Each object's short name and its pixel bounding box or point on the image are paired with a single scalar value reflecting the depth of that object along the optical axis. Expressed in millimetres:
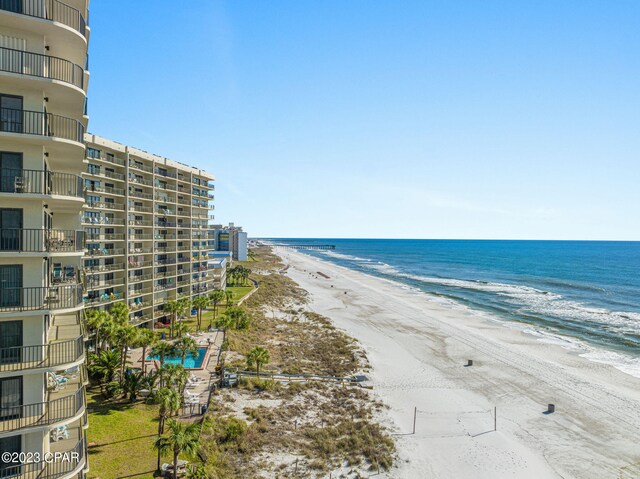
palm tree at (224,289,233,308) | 70375
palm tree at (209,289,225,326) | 66000
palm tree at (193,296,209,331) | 58281
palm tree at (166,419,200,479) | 22859
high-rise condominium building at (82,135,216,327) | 48531
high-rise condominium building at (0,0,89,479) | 15109
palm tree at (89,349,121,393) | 35625
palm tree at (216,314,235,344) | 51625
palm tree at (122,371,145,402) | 34062
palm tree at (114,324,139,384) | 35781
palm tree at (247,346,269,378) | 41650
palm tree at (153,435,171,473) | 23281
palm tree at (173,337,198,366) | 37438
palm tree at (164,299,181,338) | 51750
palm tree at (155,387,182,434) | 27047
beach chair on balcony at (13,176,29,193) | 15164
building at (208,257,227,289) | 78250
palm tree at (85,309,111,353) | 36688
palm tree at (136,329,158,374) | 37312
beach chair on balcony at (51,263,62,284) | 20491
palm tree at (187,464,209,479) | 23042
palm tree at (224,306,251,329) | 55281
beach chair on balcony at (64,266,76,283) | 21464
